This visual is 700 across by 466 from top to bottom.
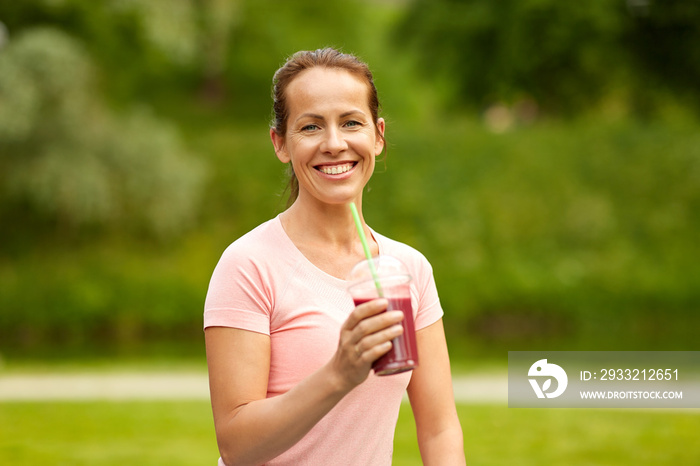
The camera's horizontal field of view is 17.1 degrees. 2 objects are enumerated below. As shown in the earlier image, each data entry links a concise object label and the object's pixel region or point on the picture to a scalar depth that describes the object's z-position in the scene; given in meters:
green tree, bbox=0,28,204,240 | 17.22
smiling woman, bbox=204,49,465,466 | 3.15
